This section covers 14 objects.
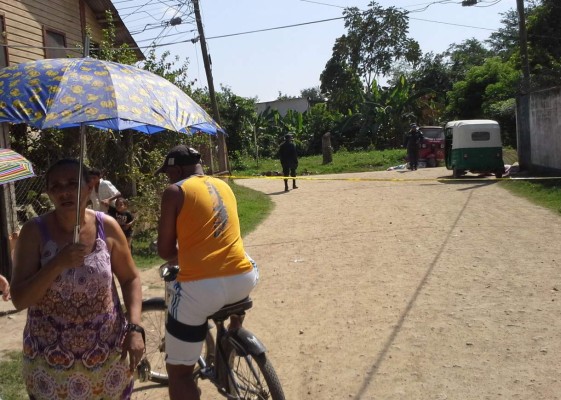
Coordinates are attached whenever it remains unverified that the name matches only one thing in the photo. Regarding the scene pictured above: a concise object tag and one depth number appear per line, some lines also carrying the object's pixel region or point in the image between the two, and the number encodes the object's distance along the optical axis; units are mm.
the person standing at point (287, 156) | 18450
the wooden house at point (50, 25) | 12422
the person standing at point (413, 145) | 22312
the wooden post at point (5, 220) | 7465
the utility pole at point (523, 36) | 20125
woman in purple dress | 2736
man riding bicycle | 3463
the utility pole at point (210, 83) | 19781
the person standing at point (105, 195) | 7297
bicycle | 3523
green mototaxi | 18062
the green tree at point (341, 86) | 36812
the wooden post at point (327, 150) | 29031
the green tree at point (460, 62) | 43312
